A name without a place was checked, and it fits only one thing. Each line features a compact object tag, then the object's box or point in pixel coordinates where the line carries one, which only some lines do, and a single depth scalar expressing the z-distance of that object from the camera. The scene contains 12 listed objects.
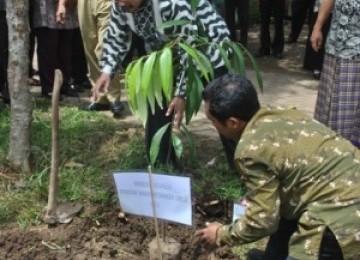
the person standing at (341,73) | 3.86
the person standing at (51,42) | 5.45
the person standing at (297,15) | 8.78
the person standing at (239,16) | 7.80
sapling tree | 2.80
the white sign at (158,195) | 2.66
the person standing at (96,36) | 5.30
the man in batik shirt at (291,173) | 2.36
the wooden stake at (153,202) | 2.70
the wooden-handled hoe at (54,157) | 3.09
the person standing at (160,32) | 3.29
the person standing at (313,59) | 7.05
